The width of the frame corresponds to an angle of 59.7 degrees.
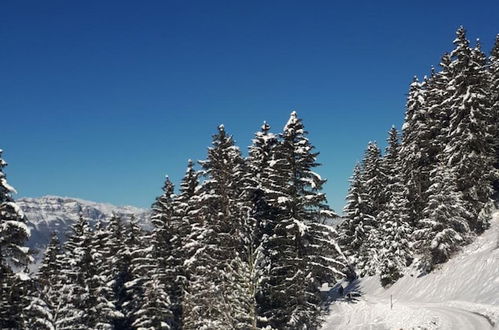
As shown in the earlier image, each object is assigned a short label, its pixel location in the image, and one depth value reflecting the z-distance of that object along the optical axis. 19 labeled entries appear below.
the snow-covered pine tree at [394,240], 43.44
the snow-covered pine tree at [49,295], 24.27
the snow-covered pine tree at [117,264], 42.81
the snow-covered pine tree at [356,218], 53.25
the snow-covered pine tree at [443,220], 35.41
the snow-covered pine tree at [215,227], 28.83
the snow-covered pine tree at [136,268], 35.97
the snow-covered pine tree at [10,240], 19.83
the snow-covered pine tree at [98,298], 33.69
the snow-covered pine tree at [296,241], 28.61
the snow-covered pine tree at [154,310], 31.47
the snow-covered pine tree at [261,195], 29.69
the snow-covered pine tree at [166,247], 35.56
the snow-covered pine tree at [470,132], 36.78
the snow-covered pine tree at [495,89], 44.28
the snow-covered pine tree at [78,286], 33.07
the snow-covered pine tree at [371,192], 51.88
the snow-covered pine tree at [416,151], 44.38
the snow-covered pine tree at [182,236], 34.88
